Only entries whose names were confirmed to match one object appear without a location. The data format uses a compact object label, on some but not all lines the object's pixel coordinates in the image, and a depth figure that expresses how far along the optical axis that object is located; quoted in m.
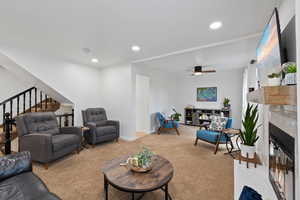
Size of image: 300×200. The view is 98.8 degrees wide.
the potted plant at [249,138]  1.76
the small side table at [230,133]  2.78
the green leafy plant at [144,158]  1.52
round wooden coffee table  1.27
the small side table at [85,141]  3.24
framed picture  5.50
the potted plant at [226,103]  5.10
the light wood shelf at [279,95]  0.70
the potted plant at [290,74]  0.75
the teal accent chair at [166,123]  4.54
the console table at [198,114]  5.28
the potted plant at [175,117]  4.88
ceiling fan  4.16
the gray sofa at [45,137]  2.28
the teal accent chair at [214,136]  3.00
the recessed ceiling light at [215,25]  1.91
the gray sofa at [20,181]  1.08
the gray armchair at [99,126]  3.27
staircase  4.01
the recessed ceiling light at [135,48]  2.76
